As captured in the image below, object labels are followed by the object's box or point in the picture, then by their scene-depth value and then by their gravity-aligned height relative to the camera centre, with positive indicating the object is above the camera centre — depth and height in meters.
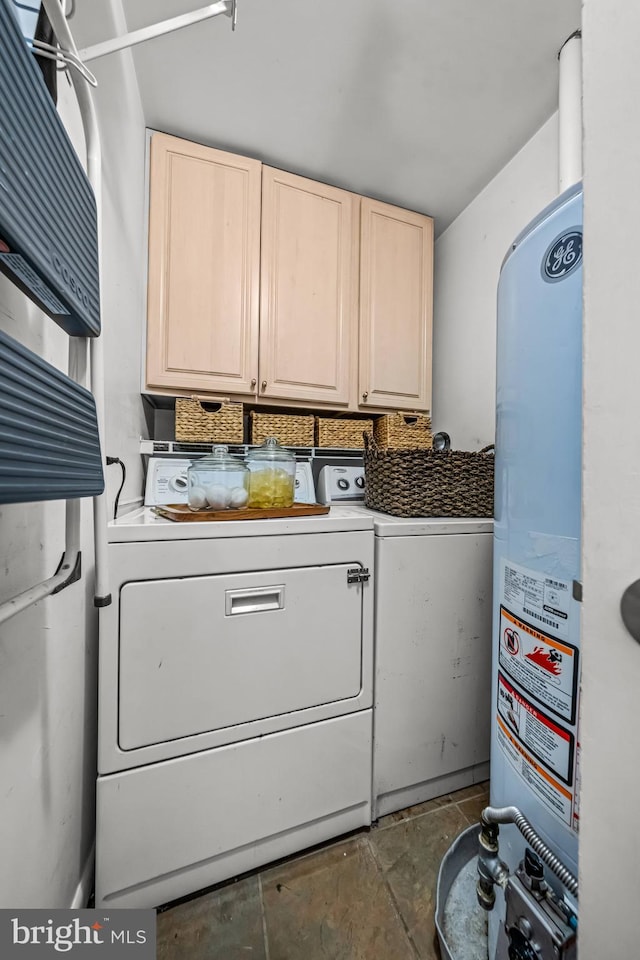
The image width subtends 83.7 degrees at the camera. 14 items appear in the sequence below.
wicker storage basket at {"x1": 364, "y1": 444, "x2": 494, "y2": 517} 1.25 -0.01
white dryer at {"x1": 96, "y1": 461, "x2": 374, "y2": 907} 0.86 -0.59
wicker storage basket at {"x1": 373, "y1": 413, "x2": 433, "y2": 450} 1.79 +0.24
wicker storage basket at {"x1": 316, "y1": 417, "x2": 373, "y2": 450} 1.80 +0.23
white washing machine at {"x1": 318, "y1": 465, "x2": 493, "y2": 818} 1.12 -0.58
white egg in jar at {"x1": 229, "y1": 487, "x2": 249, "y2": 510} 1.10 -0.06
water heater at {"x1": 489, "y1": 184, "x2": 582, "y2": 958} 0.56 -0.09
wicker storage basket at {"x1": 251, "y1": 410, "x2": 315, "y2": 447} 1.71 +0.24
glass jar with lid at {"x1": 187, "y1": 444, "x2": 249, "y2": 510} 1.08 -0.02
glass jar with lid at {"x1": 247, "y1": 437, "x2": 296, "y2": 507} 1.17 +0.00
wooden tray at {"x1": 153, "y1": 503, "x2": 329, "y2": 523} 0.96 -0.10
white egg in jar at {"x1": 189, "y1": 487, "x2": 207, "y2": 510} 1.09 -0.07
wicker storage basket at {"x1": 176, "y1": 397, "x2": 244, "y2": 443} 1.56 +0.24
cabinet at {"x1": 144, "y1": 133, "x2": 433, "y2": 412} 1.54 +0.91
